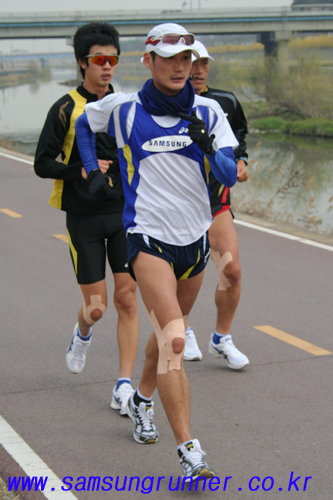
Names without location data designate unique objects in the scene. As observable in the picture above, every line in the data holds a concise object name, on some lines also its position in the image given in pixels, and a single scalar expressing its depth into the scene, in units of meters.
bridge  124.09
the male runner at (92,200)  8.61
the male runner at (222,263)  9.82
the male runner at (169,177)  6.62
